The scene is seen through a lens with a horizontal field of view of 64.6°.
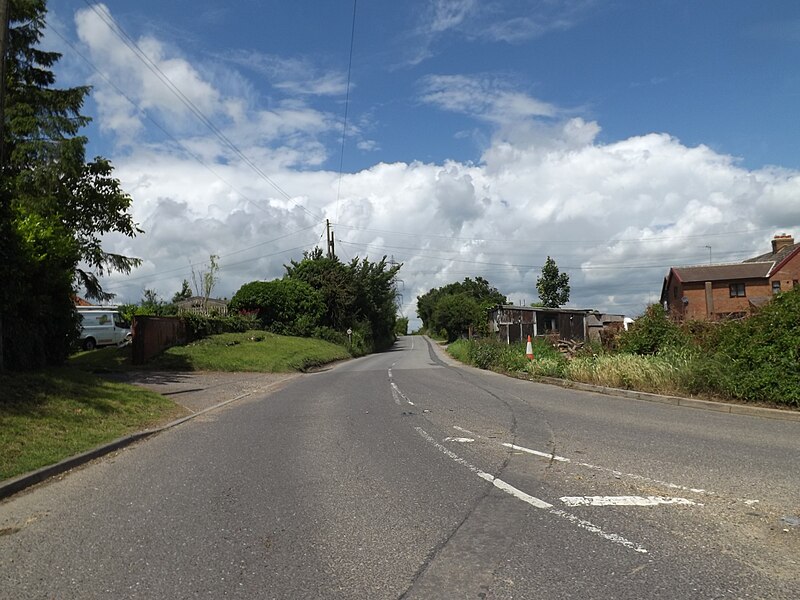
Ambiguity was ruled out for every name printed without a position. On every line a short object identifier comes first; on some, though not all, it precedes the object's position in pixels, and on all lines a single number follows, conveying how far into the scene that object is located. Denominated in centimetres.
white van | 3008
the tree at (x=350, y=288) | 5206
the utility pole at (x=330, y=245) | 5395
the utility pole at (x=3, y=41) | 1231
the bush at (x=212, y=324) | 3064
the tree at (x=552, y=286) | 8881
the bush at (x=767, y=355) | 1118
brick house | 5150
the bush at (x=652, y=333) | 1664
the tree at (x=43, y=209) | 1311
